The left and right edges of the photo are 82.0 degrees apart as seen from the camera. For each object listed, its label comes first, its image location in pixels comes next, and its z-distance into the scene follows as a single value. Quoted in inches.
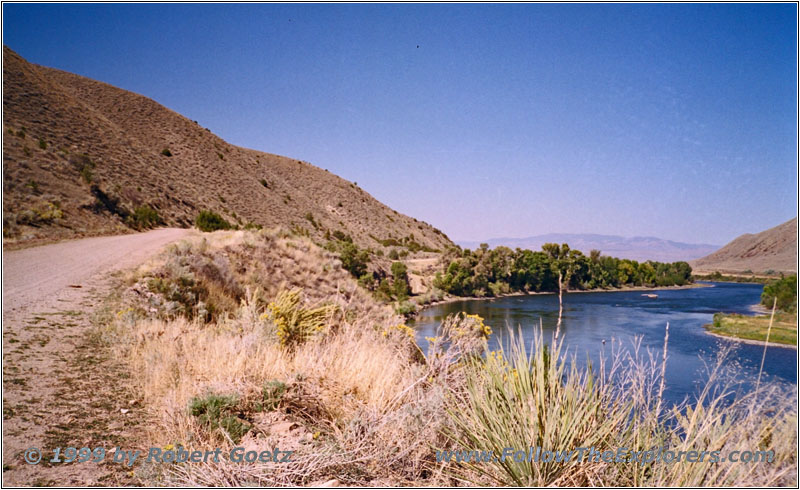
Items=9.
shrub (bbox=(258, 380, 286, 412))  162.7
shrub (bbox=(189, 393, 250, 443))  144.1
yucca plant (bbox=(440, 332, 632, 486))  115.3
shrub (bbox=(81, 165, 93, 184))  917.8
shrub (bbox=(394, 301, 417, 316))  950.7
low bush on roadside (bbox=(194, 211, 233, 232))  1070.4
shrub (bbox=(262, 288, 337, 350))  263.9
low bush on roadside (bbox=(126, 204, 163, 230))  914.7
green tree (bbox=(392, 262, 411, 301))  1286.9
